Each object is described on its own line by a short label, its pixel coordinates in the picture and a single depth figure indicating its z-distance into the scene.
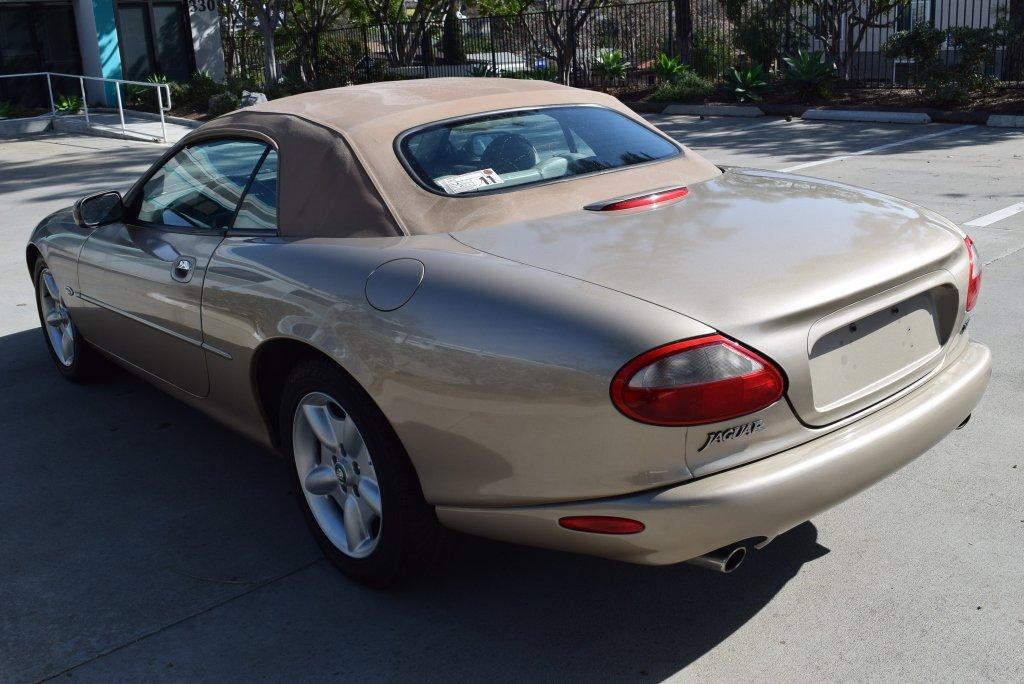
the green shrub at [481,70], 24.34
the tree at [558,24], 22.50
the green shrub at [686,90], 19.69
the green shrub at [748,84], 18.62
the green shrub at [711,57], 21.98
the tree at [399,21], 25.56
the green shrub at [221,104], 20.92
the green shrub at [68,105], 21.28
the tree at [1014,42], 16.95
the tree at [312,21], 25.78
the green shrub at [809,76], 18.02
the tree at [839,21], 18.73
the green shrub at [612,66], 22.25
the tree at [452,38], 25.45
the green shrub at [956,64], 16.25
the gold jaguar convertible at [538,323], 2.66
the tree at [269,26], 22.27
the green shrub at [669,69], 20.86
